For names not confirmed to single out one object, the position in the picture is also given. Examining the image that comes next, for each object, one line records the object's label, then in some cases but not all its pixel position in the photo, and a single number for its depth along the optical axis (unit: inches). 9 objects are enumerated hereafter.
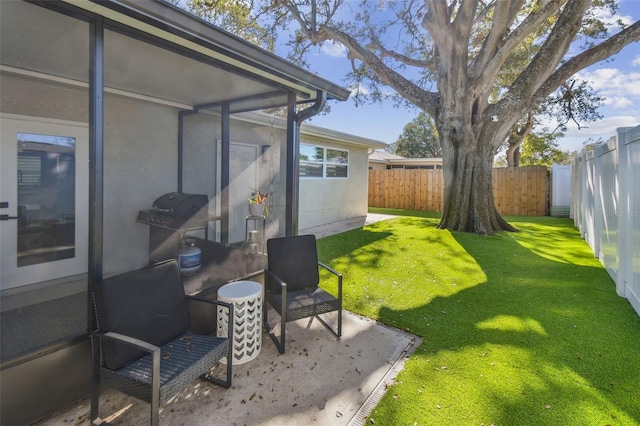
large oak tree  289.4
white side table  109.0
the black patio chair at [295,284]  119.8
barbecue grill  178.5
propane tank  168.1
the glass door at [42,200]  150.0
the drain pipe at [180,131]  224.2
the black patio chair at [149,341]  77.7
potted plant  206.7
